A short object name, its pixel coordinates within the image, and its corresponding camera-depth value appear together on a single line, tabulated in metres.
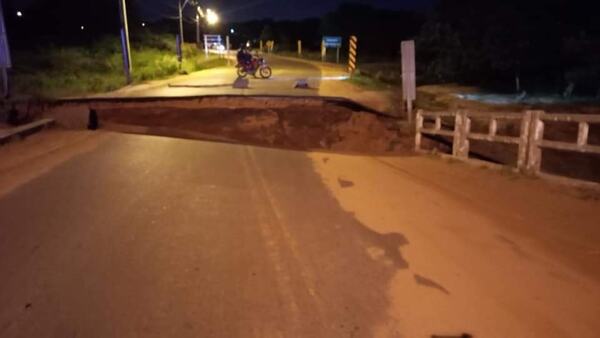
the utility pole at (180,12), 45.88
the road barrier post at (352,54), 32.07
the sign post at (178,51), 36.97
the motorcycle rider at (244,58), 28.27
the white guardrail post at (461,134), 10.88
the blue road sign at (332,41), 46.12
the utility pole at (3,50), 18.16
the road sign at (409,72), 16.12
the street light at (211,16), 64.18
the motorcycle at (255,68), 28.22
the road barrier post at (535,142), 8.74
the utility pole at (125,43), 25.33
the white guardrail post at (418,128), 12.84
